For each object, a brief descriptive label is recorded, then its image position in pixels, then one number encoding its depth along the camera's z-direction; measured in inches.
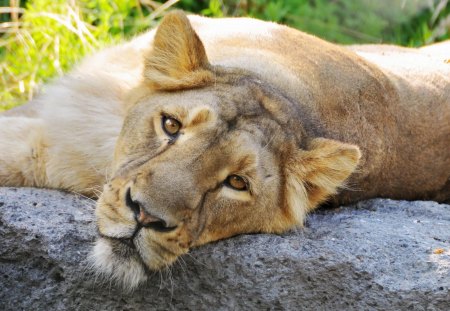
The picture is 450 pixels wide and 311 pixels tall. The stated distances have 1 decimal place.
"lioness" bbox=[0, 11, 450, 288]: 248.2
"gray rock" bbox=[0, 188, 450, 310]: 249.3
